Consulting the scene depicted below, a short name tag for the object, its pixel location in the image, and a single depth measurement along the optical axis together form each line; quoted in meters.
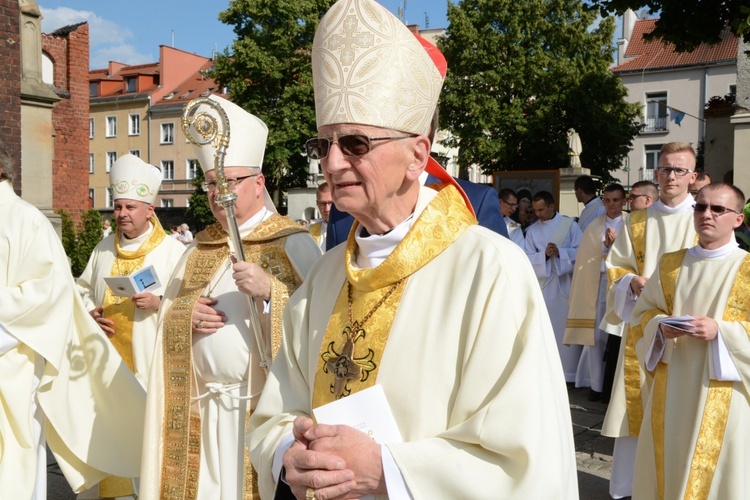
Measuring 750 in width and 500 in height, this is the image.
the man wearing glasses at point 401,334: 1.97
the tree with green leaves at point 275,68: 36.84
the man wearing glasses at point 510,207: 10.50
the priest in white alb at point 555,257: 9.44
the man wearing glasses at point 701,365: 4.08
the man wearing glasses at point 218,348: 3.87
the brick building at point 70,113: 20.78
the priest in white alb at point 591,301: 8.49
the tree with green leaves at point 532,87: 34.66
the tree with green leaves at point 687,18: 11.16
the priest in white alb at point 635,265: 5.43
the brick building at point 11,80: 9.55
